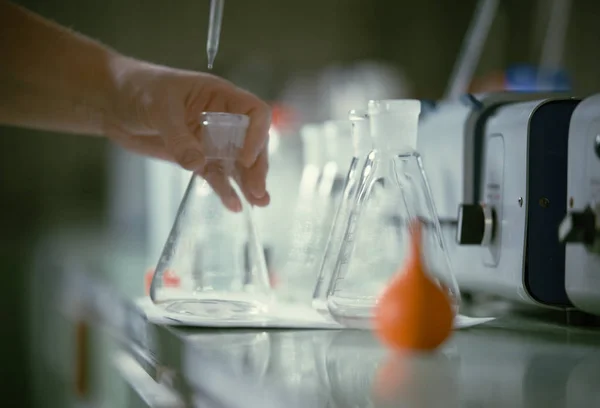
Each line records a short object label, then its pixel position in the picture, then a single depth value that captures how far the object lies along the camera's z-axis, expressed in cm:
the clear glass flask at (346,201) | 95
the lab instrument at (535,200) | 96
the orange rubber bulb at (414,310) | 80
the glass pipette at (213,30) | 107
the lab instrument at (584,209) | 90
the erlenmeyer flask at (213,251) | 97
